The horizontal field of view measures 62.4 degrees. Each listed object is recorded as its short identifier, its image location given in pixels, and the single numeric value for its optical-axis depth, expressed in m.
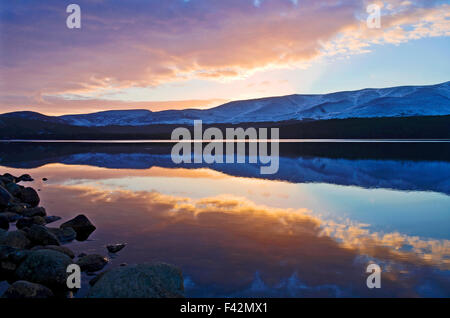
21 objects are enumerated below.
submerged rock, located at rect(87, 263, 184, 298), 6.58
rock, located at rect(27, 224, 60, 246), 10.01
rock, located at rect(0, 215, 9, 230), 12.33
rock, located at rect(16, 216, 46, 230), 12.32
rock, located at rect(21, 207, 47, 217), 13.91
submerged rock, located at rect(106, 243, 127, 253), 10.00
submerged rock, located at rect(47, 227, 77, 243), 11.02
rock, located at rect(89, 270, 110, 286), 7.61
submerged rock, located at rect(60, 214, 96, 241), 11.77
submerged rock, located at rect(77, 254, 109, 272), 8.66
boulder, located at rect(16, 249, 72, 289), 7.78
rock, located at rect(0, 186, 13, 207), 14.83
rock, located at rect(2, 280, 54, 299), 6.77
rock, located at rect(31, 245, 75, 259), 9.07
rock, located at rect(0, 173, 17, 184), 20.67
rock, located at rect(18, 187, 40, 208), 16.61
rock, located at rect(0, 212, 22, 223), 13.22
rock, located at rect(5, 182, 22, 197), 17.39
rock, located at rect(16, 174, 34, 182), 24.70
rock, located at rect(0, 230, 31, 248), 9.59
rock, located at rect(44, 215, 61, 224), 13.35
